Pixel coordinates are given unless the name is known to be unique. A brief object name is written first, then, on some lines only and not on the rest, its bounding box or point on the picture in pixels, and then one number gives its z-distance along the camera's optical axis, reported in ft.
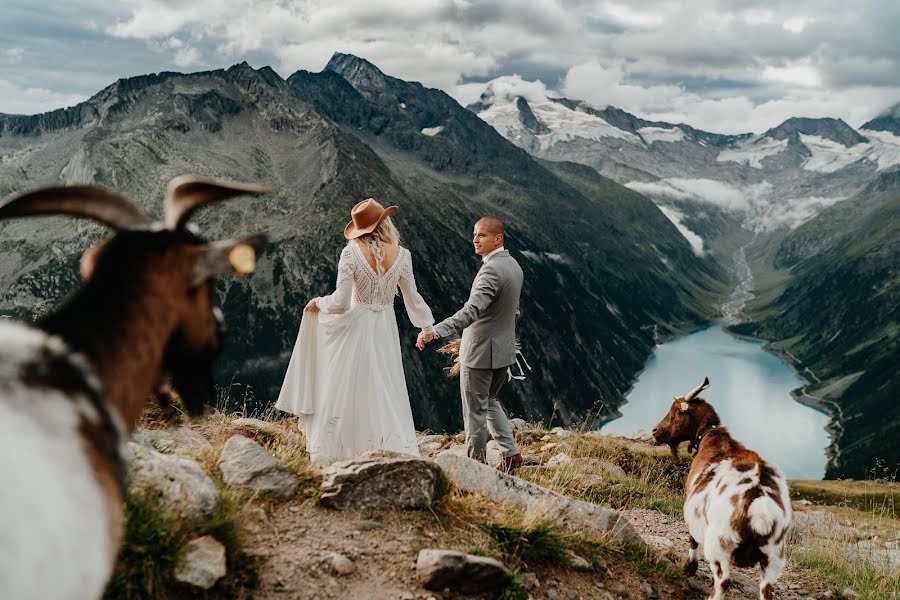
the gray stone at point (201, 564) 15.02
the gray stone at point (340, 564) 17.92
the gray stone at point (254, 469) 21.39
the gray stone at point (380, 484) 21.91
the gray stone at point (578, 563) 21.88
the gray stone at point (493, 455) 42.37
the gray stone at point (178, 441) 25.18
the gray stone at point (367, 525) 20.61
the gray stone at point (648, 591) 22.60
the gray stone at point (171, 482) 16.80
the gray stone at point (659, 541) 29.30
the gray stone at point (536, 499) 24.52
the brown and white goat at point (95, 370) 8.12
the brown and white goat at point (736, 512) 22.61
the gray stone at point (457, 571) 18.20
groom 31.94
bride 31.35
